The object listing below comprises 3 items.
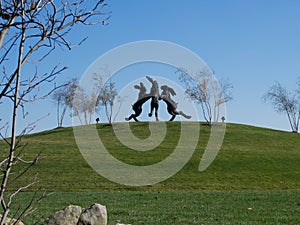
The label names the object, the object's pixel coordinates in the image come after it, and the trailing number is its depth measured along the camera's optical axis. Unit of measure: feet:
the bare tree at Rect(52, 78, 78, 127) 262.43
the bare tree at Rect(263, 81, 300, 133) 261.65
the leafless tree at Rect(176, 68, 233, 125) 227.32
